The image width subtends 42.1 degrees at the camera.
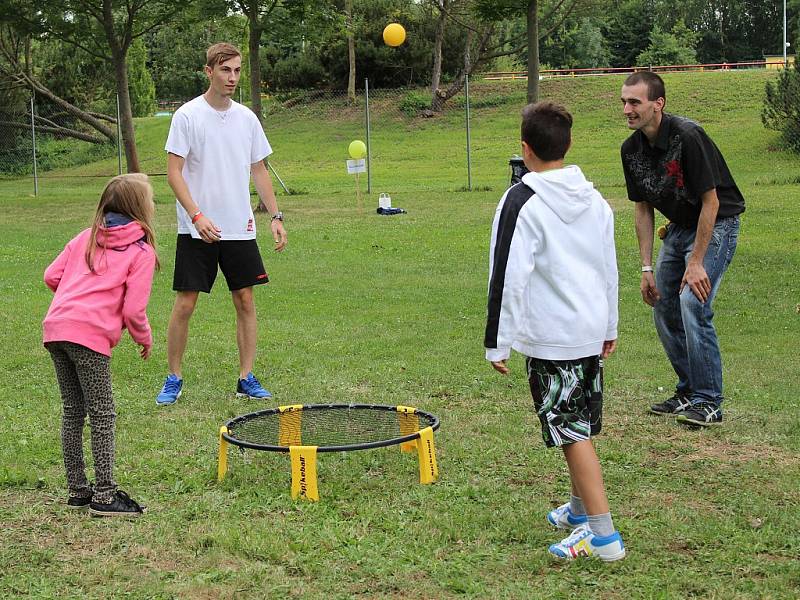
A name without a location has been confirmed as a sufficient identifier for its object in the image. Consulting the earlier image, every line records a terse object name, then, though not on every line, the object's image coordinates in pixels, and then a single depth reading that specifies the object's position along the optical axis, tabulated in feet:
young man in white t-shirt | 20.39
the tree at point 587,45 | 209.87
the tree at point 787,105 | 89.35
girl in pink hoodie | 14.07
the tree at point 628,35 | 230.07
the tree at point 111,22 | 77.92
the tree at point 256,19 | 69.92
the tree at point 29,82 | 117.19
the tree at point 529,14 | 67.16
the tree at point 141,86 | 157.17
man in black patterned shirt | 17.98
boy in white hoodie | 12.39
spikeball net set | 15.75
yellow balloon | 69.18
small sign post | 64.85
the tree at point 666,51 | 206.69
